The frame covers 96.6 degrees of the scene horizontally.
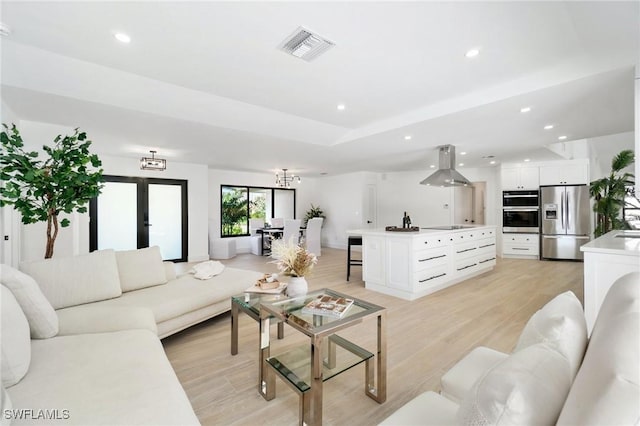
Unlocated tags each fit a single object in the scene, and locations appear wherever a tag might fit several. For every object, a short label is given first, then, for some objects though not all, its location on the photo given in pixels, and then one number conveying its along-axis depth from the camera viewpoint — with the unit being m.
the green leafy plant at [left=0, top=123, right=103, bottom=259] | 2.34
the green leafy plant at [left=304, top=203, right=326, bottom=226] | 9.40
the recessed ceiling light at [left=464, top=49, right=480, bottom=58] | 2.41
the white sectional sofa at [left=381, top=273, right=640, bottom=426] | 0.54
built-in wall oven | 6.92
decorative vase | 2.23
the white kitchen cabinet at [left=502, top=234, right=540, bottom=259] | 6.91
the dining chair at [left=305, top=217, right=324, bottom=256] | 7.59
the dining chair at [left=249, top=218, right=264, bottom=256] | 7.82
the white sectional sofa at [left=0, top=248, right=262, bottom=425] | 1.14
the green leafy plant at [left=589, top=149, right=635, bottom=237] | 4.66
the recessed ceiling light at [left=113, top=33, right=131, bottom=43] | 2.22
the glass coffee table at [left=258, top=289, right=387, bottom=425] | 1.56
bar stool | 5.03
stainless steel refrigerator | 6.42
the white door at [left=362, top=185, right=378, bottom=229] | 8.62
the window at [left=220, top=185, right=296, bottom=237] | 8.23
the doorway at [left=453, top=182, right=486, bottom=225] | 8.27
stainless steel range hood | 4.99
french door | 5.96
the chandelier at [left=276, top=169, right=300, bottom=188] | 8.01
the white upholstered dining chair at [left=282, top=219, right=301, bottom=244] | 7.48
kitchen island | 3.91
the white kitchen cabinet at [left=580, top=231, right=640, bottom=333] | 2.10
